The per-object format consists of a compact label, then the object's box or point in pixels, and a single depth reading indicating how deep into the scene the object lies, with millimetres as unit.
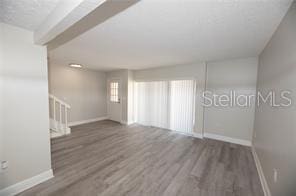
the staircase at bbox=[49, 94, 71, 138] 4109
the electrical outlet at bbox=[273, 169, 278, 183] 1585
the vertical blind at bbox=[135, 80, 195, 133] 4456
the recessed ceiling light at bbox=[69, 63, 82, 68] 4672
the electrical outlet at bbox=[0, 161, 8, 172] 1741
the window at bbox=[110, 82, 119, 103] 6185
